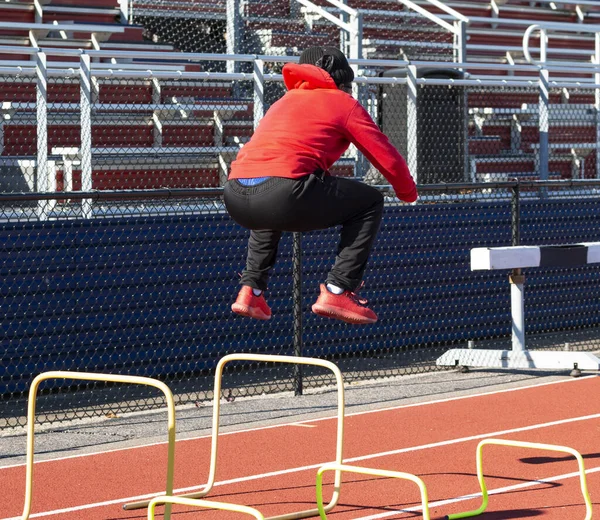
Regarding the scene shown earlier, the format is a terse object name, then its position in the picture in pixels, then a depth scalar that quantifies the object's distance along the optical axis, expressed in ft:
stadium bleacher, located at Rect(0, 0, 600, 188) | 40.11
